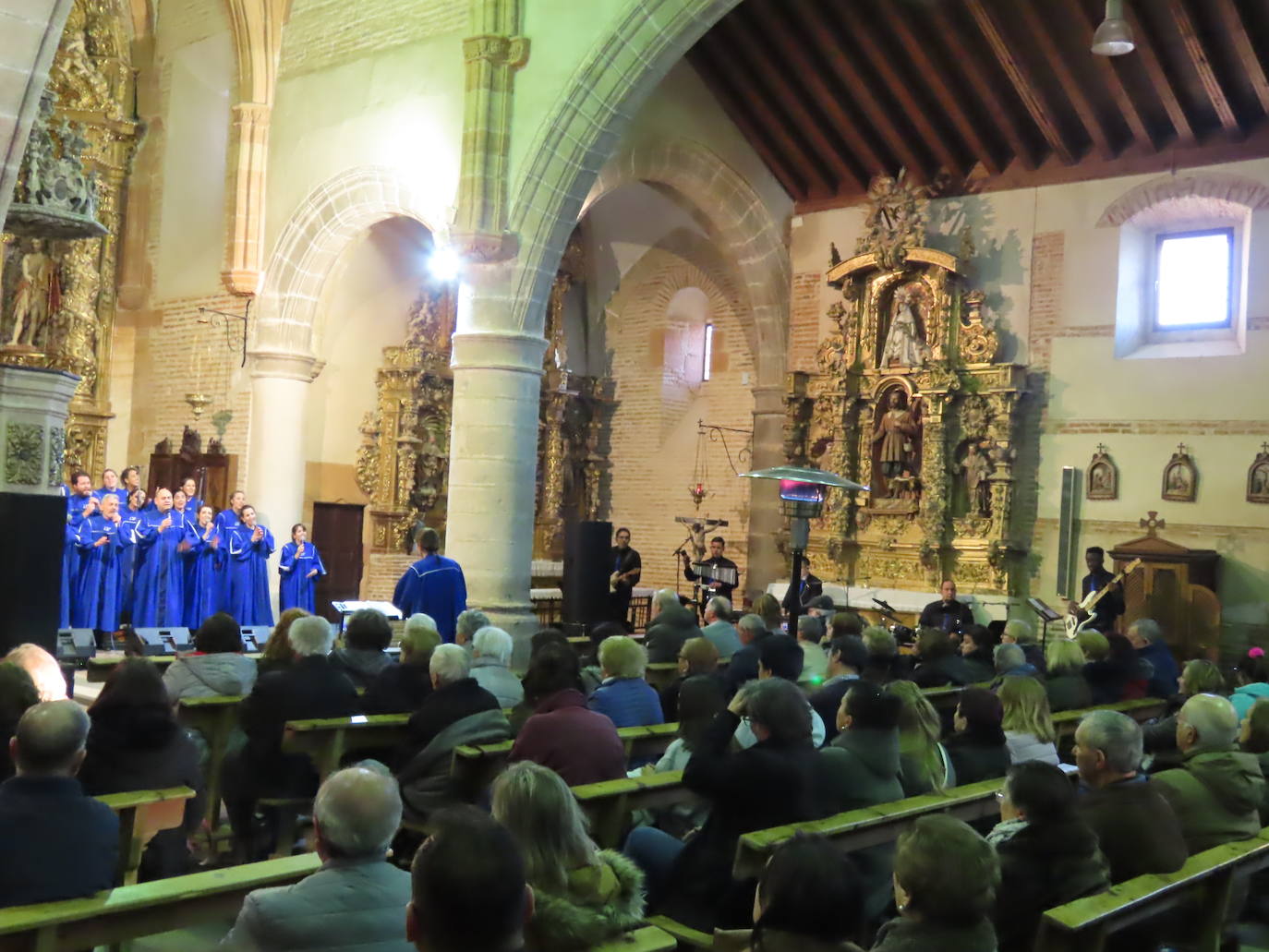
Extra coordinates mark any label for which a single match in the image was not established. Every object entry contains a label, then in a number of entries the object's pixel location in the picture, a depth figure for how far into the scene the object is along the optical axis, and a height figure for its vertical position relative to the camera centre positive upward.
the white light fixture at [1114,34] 10.19 +4.21
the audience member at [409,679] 5.93 -0.87
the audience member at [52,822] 3.15 -0.89
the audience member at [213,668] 6.04 -0.87
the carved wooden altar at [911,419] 14.27 +1.31
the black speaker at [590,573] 13.52 -0.70
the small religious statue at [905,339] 15.03 +2.32
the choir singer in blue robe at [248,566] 13.12 -0.79
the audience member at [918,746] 4.79 -0.87
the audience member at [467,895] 2.15 -0.69
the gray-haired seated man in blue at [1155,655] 7.96 -0.77
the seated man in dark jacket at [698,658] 6.11 -0.71
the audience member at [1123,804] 3.90 -0.87
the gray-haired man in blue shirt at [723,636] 8.17 -0.80
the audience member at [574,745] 4.60 -0.89
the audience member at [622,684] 5.74 -0.82
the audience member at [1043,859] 3.49 -0.94
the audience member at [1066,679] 7.12 -0.84
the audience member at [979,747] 5.07 -0.91
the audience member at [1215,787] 4.51 -0.92
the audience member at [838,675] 5.88 -0.78
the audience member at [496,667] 6.04 -0.81
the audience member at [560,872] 2.74 -0.83
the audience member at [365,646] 6.50 -0.79
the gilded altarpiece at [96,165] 15.23 +4.33
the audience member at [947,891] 2.71 -0.81
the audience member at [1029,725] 5.32 -0.85
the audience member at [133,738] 4.38 -0.91
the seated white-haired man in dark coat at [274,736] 5.54 -1.10
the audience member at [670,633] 7.87 -0.76
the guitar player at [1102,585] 12.61 -0.56
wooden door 16.09 -0.67
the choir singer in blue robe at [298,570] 13.49 -0.82
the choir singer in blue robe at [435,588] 9.95 -0.70
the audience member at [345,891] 2.61 -0.86
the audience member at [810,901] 2.49 -0.78
